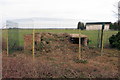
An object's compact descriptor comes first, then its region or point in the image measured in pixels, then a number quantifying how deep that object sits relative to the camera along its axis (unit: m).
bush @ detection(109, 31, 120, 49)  8.13
